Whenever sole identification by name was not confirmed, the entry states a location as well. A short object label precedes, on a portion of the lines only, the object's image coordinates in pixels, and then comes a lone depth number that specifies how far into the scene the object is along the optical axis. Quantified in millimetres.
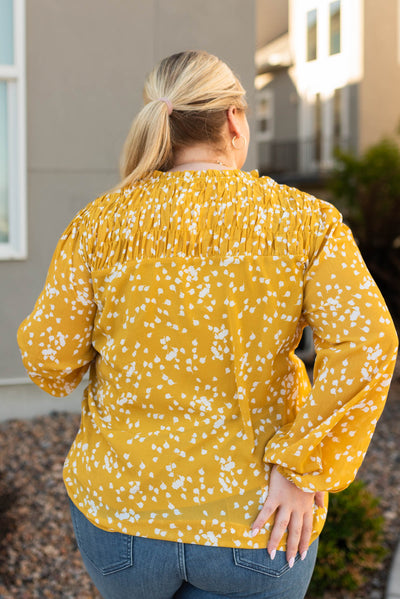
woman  1264
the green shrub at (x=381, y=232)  6852
